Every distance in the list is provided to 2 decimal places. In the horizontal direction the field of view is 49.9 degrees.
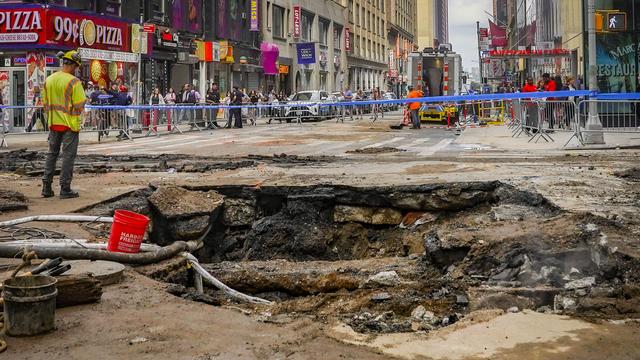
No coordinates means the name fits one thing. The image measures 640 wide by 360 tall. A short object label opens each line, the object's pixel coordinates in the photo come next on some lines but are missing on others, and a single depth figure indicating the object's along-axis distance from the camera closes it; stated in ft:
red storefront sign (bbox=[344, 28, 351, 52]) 237.04
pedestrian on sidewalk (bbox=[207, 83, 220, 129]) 97.88
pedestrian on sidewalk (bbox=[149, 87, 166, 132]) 96.92
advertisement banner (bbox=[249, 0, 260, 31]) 150.71
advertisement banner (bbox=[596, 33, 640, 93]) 72.02
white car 112.98
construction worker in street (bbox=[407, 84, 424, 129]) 88.99
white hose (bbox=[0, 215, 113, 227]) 25.03
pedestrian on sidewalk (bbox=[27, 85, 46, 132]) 76.95
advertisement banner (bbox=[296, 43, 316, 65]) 173.47
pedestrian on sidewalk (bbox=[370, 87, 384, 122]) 122.31
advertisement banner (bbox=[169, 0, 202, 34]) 119.34
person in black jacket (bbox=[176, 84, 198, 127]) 93.18
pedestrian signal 55.36
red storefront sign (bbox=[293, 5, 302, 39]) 179.63
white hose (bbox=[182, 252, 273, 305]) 19.53
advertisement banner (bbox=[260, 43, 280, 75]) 158.30
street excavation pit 16.94
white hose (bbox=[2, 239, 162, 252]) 20.04
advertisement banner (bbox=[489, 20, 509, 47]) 225.76
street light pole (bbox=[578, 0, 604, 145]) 53.98
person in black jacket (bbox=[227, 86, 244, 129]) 98.63
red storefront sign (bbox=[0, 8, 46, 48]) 85.97
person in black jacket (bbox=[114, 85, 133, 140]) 76.64
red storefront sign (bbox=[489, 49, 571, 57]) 96.43
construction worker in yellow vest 29.99
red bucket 19.84
